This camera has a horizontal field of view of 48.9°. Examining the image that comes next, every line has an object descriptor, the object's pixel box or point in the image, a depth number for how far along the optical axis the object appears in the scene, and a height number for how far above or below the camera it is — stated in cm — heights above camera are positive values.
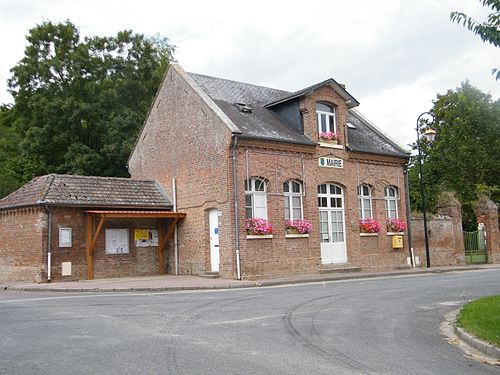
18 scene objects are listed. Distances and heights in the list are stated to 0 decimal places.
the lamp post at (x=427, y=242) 2608 +17
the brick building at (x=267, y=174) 2114 +327
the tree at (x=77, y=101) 3431 +1006
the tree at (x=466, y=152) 4253 +724
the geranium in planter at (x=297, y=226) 2222 +99
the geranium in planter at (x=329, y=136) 2425 +500
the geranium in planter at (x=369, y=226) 2492 +99
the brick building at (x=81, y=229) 2061 +116
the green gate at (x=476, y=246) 3048 -15
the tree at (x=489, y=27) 768 +303
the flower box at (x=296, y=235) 2204 +62
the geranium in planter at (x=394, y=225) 2620 +103
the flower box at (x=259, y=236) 2083 +60
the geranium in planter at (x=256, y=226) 2091 +99
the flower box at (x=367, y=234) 2481 +62
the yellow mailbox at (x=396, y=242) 2595 +22
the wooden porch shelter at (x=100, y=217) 2114 +160
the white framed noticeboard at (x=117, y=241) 2214 +67
